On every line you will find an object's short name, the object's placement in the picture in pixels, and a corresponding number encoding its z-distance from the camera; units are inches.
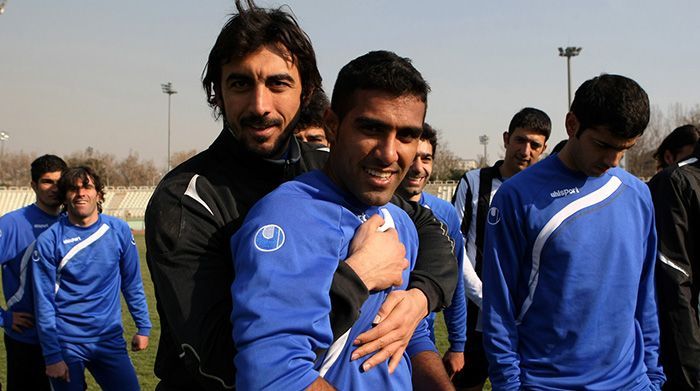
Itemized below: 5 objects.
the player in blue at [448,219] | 206.2
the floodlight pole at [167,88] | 2878.9
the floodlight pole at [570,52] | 1776.6
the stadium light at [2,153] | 3529.5
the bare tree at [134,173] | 4042.8
